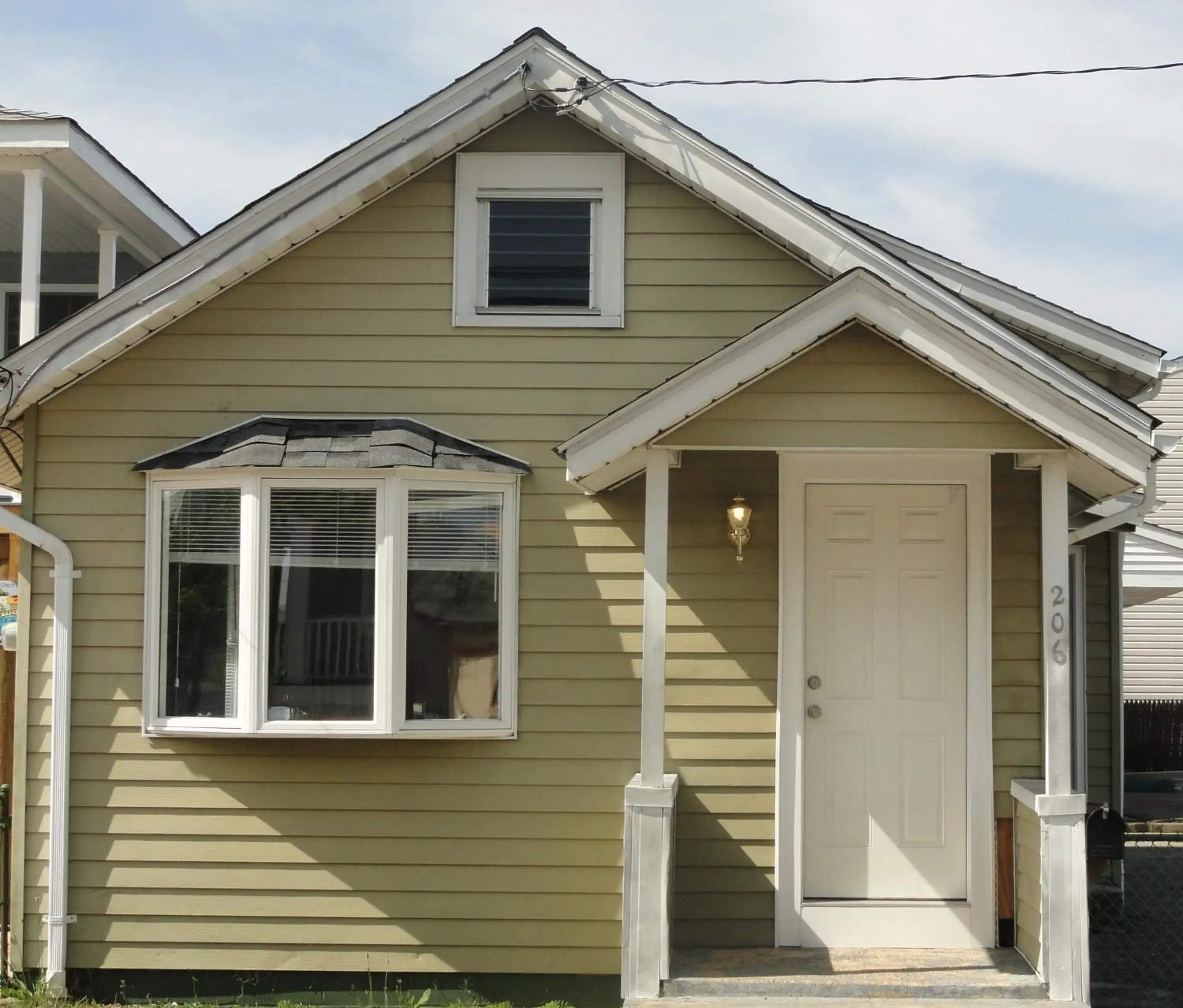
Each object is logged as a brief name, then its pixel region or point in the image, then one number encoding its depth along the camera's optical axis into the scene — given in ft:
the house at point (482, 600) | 22.27
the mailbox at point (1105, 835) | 24.06
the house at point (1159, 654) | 59.88
